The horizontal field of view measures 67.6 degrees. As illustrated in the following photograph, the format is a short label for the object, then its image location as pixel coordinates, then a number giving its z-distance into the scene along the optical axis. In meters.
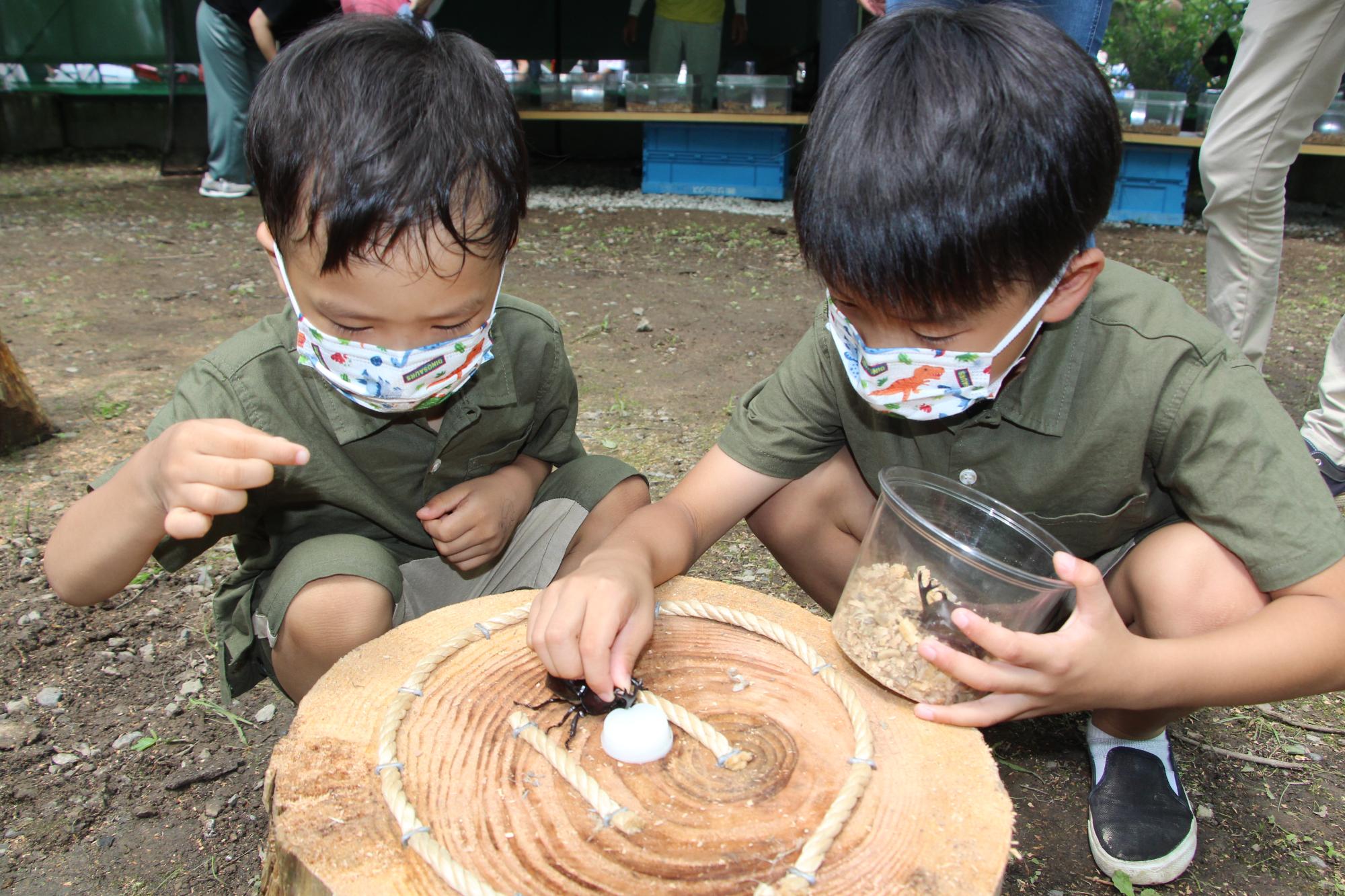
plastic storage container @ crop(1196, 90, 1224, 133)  7.34
